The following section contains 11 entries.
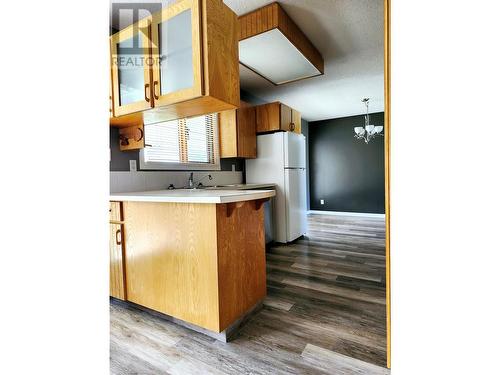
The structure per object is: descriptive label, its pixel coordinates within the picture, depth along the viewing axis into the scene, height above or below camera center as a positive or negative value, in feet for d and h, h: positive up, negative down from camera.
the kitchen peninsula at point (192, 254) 4.67 -1.59
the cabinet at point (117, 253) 6.01 -1.75
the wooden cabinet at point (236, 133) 11.15 +2.14
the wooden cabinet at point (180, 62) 4.87 +2.58
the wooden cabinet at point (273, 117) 11.77 +2.97
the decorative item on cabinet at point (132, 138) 7.07 +1.28
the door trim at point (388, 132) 3.35 +0.61
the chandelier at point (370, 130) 14.24 +2.71
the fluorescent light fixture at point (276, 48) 7.02 +4.31
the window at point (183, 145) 8.39 +1.38
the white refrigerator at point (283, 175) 11.81 +0.17
